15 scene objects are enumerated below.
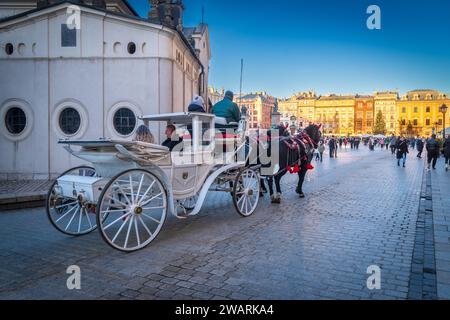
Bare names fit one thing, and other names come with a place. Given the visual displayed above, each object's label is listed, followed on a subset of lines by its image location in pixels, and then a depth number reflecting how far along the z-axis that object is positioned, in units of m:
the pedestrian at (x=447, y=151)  20.08
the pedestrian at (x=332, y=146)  33.09
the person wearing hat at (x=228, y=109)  8.10
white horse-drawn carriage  5.19
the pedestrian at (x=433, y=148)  21.42
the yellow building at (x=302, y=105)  151.62
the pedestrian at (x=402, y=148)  23.06
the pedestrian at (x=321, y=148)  27.48
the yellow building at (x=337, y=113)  145.50
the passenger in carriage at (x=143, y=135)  6.12
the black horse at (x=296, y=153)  9.52
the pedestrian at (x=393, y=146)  41.68
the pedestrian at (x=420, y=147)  33.76
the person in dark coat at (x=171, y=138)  6.78
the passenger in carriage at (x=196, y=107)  7.06
